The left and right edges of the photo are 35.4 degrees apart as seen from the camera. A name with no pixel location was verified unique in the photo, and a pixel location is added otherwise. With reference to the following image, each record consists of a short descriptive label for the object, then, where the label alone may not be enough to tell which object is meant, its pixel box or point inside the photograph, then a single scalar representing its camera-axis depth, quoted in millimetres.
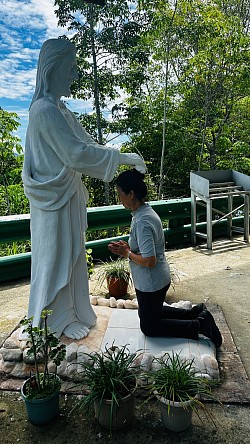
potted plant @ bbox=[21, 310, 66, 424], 2092
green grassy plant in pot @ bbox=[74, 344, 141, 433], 2041
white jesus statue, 2555
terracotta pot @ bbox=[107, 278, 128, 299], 3995
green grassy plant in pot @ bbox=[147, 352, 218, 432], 2012
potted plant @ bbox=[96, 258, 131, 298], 4004
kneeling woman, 2568
